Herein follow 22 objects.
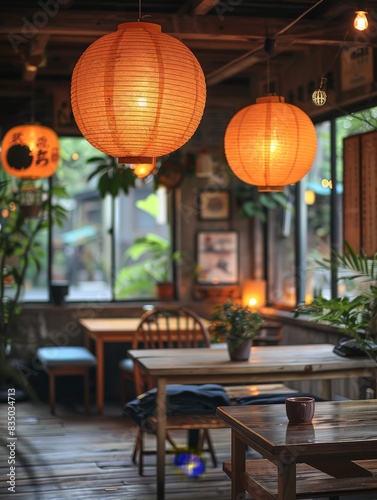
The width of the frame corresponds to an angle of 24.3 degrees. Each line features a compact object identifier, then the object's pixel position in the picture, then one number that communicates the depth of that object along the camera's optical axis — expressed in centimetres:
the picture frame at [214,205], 833
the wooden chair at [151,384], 496
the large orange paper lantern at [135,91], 351
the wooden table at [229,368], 476
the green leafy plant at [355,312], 469
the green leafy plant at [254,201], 785
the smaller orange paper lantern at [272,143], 473
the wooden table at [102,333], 715
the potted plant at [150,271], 841
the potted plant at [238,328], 502
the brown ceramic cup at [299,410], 340
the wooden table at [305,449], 309
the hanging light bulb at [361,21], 464
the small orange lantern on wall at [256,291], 789
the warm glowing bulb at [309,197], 733
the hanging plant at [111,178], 759
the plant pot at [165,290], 837
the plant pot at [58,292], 809
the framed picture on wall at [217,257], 832
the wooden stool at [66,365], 737
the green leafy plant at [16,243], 761
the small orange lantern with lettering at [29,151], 680
